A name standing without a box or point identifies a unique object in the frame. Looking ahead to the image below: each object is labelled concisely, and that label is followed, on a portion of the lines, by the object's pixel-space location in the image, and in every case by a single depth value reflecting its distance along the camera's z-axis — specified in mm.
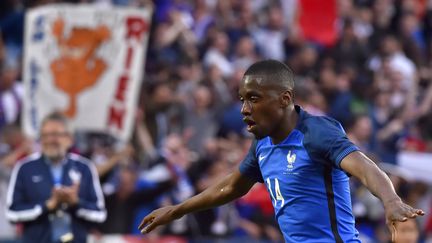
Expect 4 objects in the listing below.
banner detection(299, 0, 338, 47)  31219
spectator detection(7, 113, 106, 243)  18187
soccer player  11227
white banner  22812
